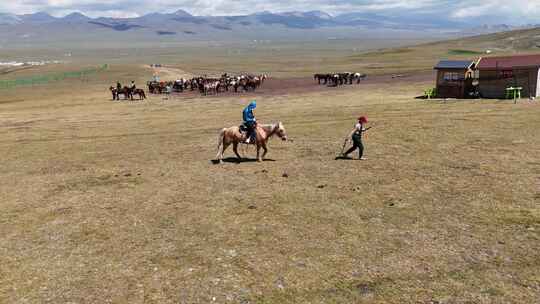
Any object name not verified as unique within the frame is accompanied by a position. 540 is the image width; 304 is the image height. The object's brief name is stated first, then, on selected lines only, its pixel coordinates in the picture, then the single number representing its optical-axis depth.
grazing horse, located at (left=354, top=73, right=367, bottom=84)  58.08
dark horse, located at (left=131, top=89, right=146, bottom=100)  46.41
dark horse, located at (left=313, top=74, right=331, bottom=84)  58.09
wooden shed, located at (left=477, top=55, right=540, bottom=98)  34.09
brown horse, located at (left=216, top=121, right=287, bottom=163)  17.84
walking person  17.67
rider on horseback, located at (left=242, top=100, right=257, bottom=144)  17.28
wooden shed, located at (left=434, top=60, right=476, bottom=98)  36.38
